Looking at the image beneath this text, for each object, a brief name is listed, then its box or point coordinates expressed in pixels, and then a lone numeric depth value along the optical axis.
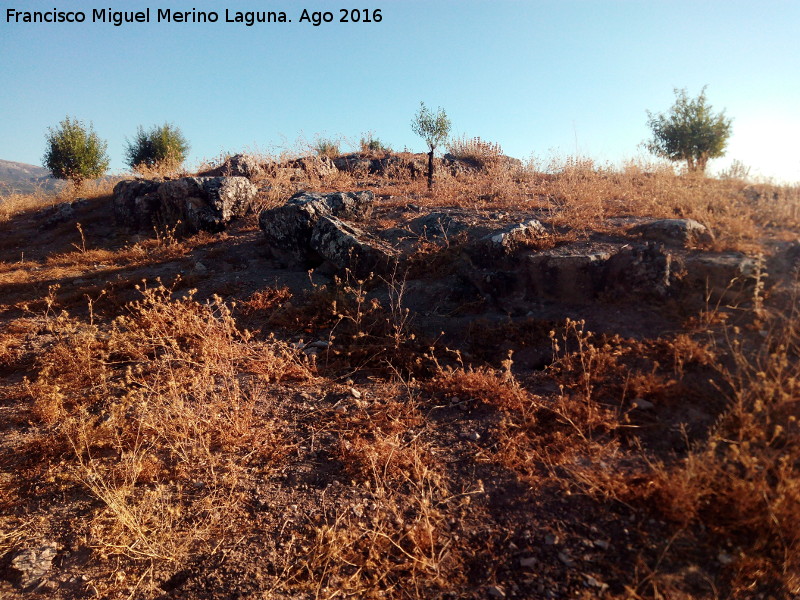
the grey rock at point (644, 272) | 5.24
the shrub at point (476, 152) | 17.31
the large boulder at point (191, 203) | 10.71
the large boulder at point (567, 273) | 5.68
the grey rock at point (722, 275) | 4.93
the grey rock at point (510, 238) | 6.35
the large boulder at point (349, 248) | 7.30
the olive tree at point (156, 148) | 21.91
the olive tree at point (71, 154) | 19.44
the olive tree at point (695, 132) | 19.12
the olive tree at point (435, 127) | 14.80
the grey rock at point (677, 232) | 5.95
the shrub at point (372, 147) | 19.78
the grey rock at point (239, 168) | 14.64
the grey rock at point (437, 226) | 7.88
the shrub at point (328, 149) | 19.27
